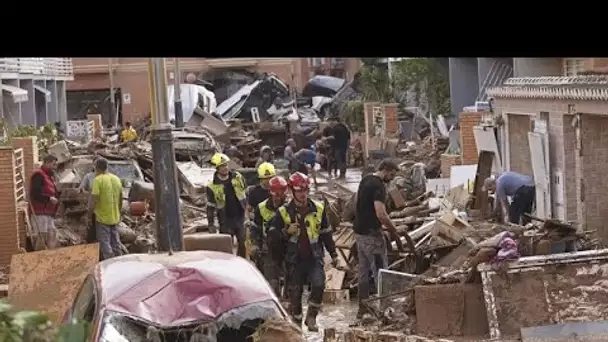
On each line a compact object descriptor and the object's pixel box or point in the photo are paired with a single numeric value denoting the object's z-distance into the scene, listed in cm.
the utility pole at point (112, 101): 5088
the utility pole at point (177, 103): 3250
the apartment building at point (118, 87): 5184
